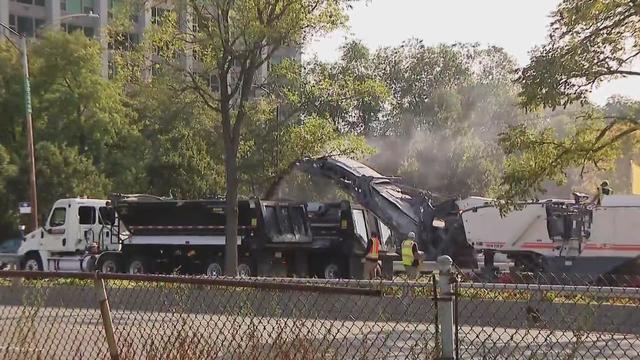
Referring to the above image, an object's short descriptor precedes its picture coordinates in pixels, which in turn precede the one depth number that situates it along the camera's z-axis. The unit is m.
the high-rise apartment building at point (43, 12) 67.12
